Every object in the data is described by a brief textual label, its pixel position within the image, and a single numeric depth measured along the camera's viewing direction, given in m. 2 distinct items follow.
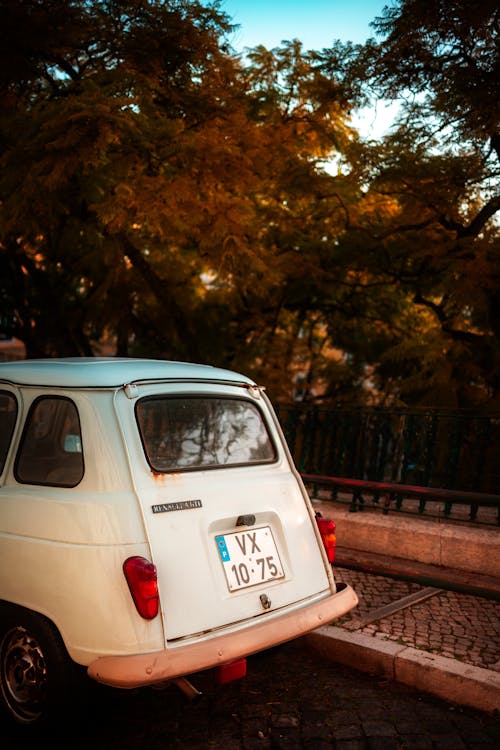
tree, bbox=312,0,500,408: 8.38
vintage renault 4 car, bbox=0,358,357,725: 3.40
